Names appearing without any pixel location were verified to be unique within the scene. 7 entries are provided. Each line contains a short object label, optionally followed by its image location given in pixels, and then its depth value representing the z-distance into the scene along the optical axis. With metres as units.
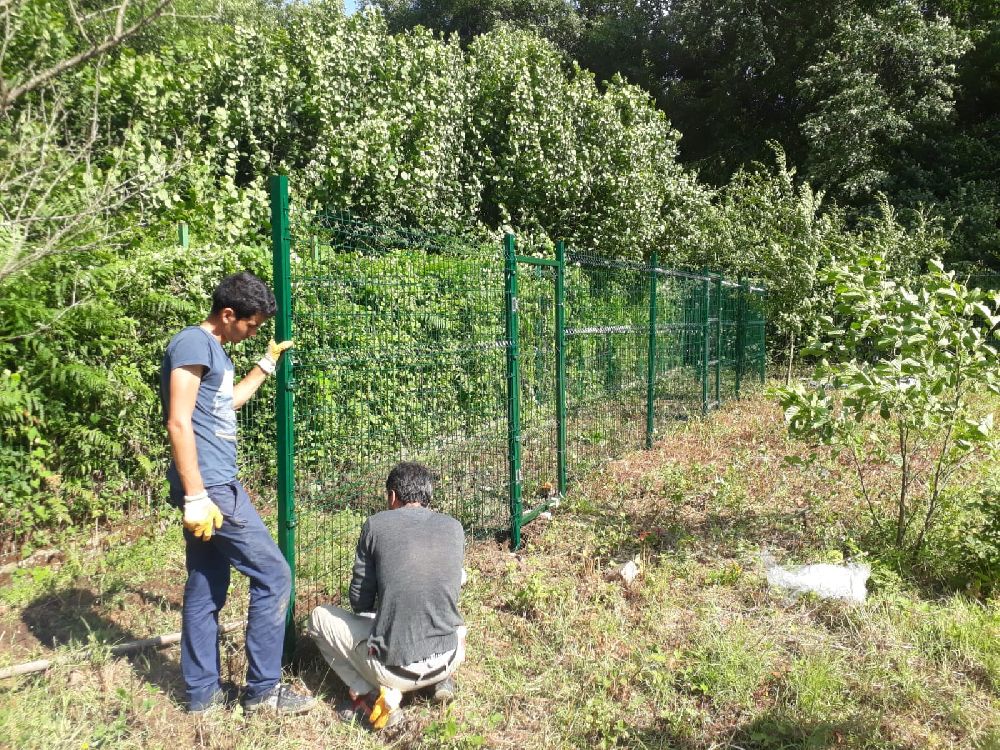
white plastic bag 3.98
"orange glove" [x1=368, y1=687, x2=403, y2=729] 2.91
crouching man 2.93
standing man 2.77
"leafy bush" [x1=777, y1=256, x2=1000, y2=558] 4.04
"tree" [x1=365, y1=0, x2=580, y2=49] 23.28
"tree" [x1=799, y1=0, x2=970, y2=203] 17.14
